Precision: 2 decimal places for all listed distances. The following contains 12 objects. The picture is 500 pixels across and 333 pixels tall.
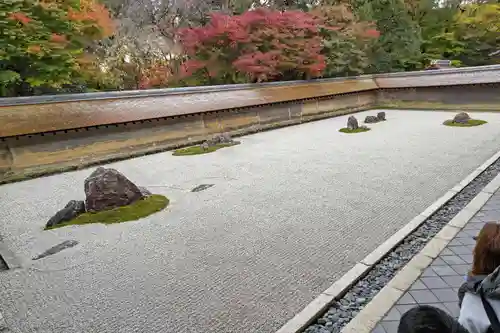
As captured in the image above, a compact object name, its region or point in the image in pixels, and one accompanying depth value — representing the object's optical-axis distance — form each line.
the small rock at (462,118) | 10.66
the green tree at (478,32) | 17.10
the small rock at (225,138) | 10.15
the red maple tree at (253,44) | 12.11
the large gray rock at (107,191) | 4.97
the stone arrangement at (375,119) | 12.24
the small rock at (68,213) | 4.76
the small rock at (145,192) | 5.52
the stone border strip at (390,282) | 2.39
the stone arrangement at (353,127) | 10.68
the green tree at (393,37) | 18.48
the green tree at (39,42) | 8.20
